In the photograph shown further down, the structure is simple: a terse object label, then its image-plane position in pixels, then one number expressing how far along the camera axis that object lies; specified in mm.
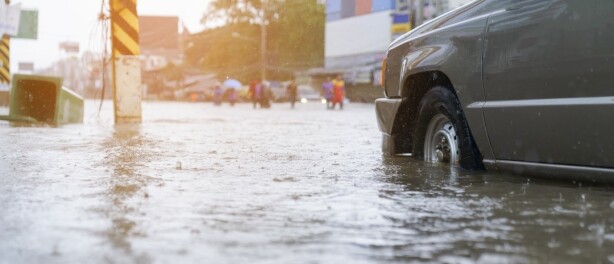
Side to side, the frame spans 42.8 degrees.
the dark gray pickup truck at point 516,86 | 4305
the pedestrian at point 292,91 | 36406
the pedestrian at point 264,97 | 35906
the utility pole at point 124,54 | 13711
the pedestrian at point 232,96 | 41875
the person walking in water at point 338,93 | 32312
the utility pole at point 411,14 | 26562
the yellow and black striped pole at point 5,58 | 21031
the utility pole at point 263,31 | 44075
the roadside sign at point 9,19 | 19562
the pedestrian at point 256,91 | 36406
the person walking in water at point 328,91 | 33312
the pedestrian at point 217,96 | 40875
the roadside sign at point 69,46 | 89375
